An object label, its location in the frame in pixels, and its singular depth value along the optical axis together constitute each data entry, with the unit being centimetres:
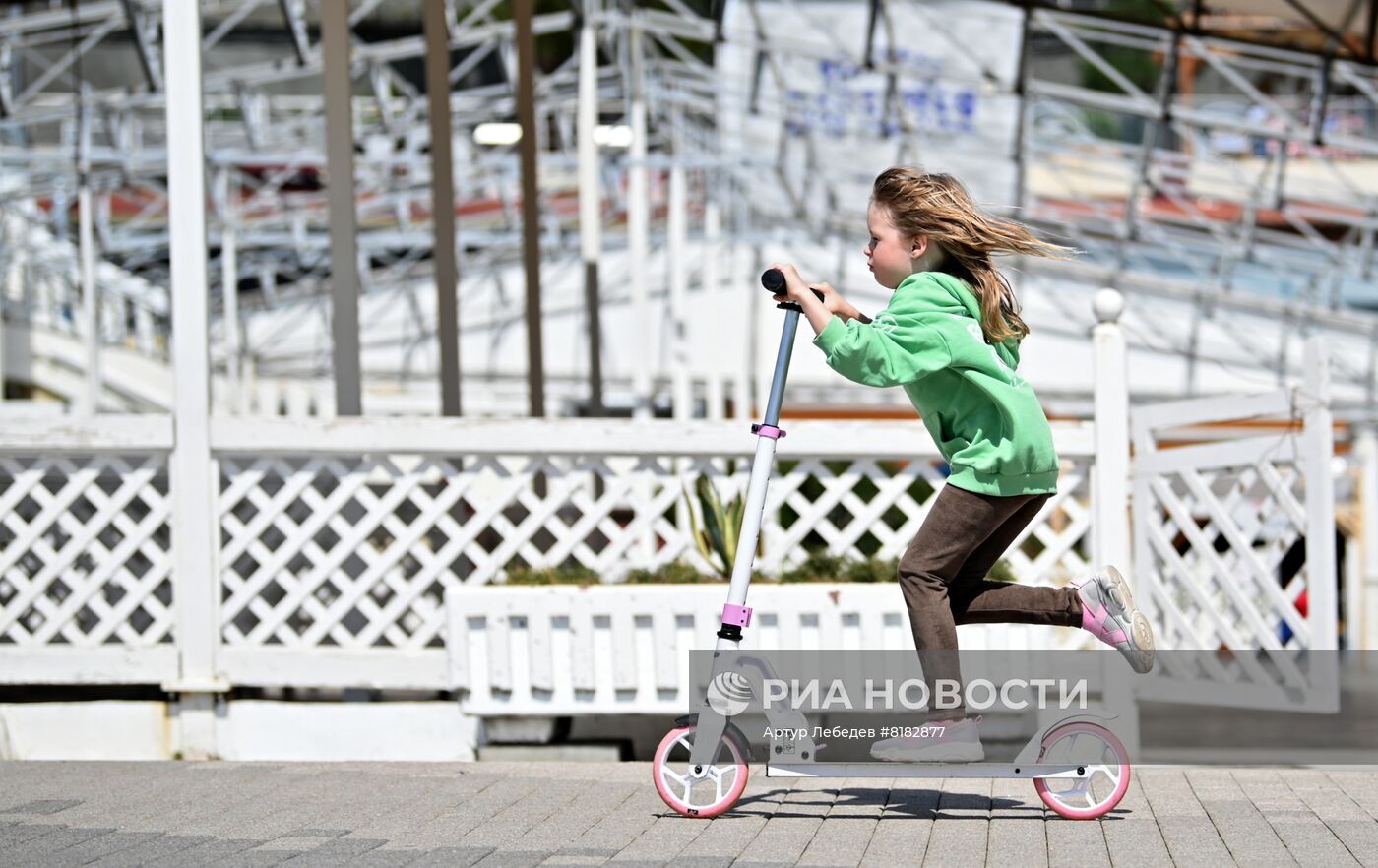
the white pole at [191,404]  1188
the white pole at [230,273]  4502
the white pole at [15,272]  4828
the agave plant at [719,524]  1149
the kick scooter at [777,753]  812
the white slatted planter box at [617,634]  1096
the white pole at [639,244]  3161
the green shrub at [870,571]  1149
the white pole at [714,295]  4109
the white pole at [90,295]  4022
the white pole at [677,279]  3672
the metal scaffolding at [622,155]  3009
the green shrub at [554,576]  1136
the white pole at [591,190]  2545
